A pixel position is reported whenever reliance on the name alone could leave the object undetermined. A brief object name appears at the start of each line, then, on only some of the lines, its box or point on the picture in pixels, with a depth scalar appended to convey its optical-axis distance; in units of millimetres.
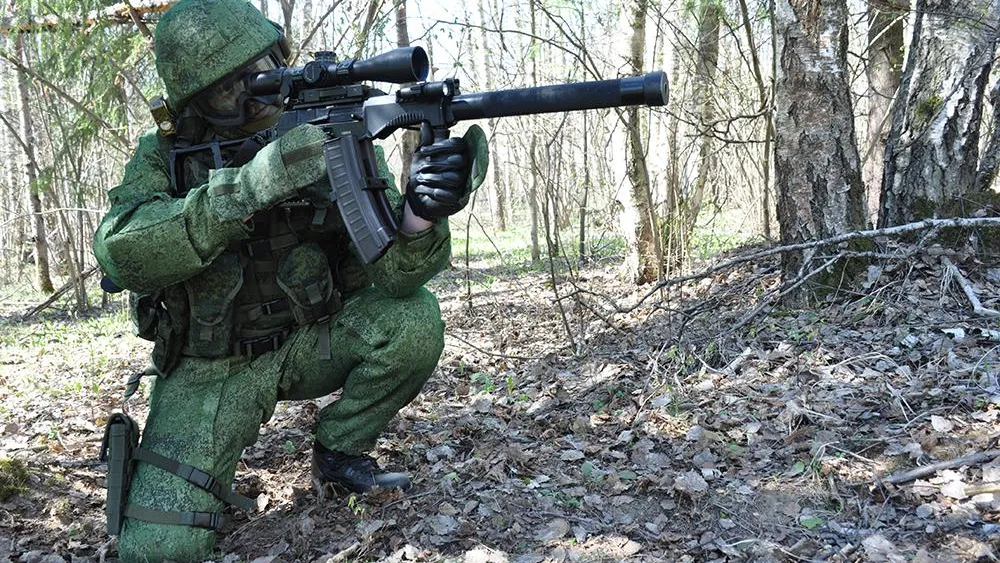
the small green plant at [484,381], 3842
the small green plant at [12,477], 2759
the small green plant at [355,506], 2469
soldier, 2469
